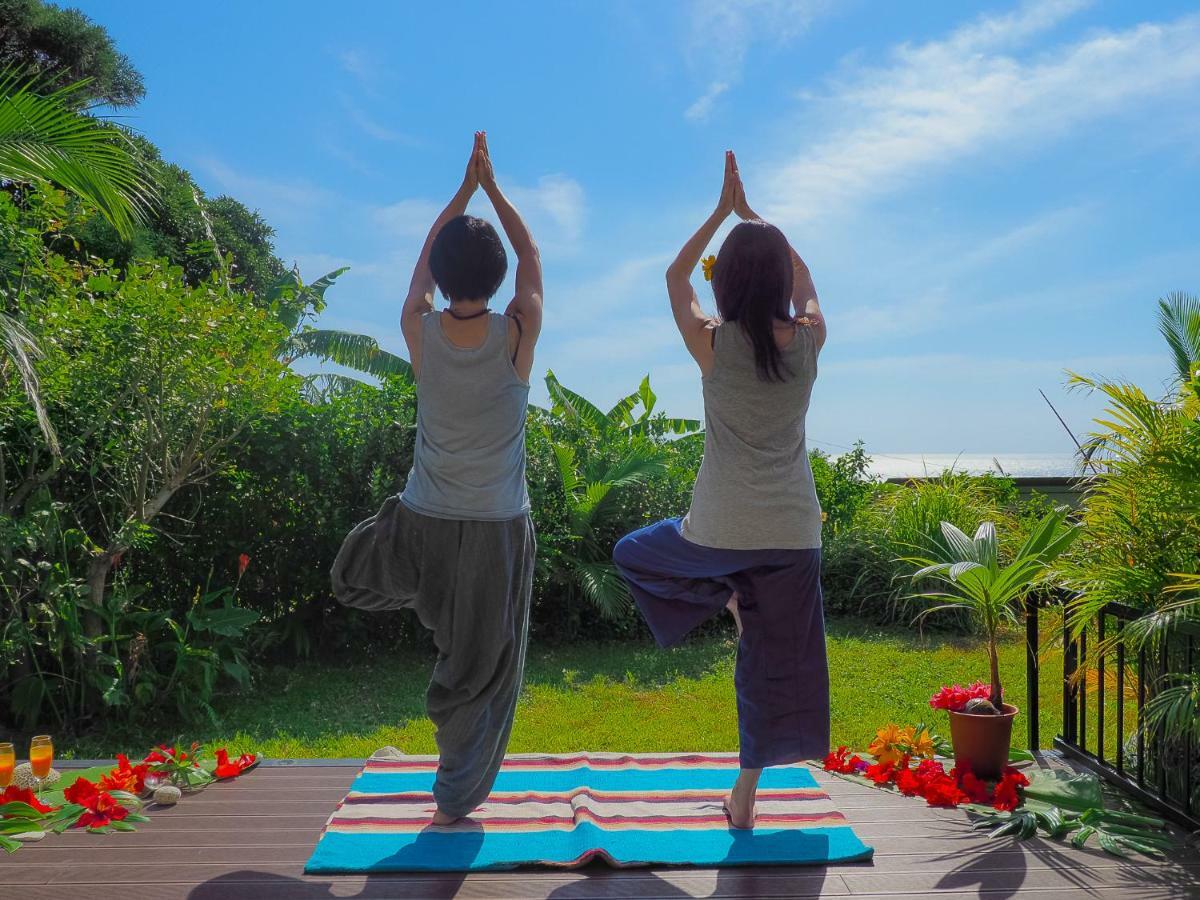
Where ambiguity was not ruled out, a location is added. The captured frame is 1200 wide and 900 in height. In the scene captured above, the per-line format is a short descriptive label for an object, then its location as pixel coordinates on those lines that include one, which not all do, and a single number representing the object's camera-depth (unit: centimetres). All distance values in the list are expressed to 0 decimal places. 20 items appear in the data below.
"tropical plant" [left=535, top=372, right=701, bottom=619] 703
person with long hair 276
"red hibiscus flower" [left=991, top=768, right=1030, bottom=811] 321
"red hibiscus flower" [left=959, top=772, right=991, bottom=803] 333
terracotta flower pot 345
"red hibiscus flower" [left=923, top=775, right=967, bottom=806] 329
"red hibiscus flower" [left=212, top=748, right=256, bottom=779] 359
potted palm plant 345
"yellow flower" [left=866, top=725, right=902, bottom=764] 361
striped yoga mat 277
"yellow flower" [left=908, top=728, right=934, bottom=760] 370
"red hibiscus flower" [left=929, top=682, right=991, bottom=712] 362
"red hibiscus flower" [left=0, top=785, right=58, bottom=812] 315
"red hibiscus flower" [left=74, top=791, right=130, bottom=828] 308
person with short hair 281
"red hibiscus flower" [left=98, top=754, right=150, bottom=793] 334
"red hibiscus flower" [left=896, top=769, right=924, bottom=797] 340
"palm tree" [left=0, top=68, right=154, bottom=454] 452
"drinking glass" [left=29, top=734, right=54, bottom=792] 343
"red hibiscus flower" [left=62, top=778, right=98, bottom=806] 322
